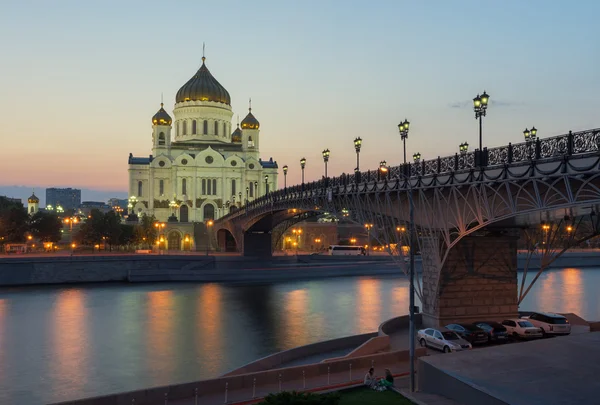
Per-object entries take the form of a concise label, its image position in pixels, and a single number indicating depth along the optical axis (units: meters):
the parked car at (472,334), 23.98
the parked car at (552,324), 25.80
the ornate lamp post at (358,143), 36.13
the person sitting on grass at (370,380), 17.64
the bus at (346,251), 87.38
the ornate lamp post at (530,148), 19.94
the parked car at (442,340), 22.69
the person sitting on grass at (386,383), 17.25
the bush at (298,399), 13.75
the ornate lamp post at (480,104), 22.50
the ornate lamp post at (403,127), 28.56
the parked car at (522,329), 25.00
